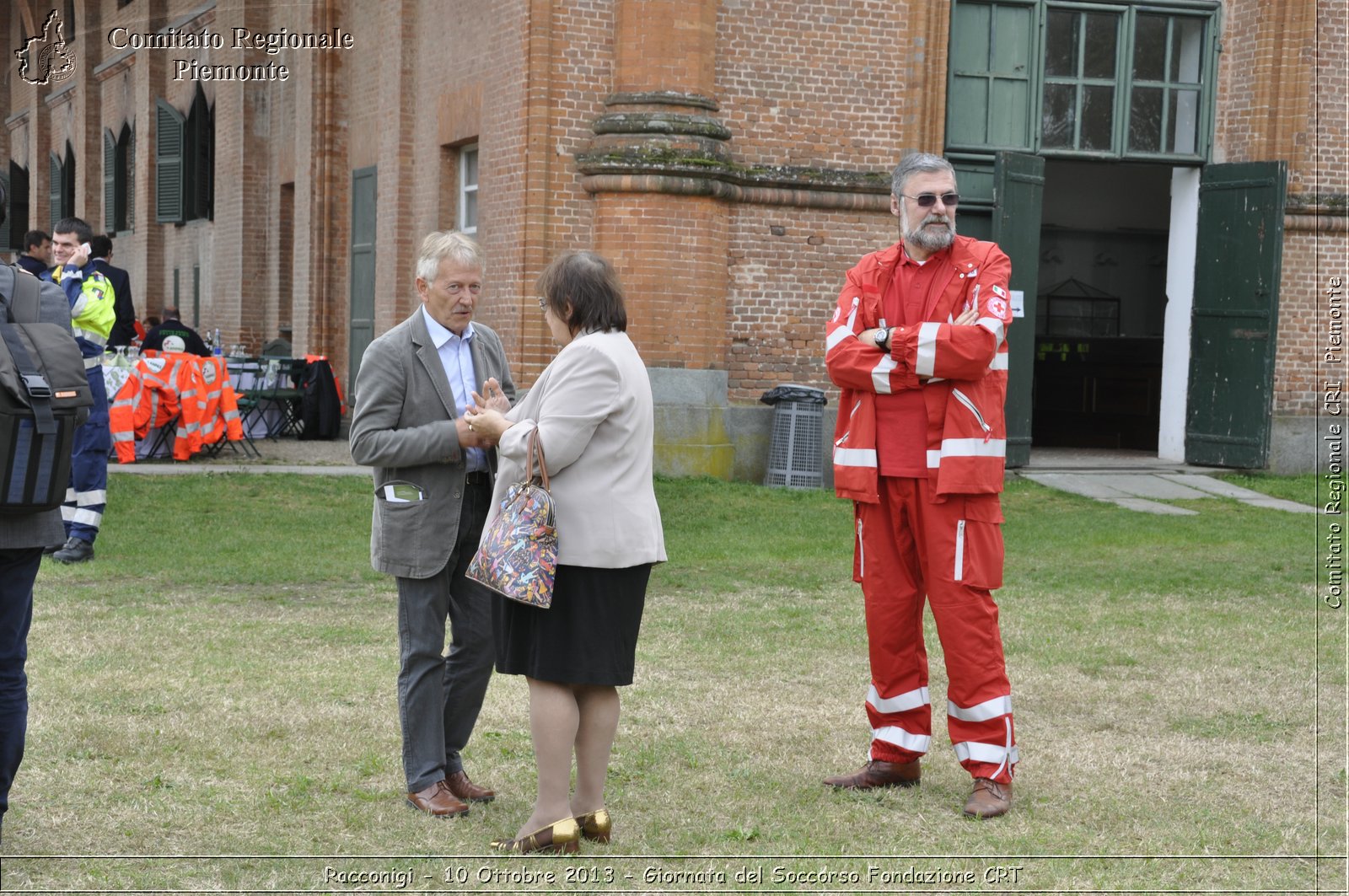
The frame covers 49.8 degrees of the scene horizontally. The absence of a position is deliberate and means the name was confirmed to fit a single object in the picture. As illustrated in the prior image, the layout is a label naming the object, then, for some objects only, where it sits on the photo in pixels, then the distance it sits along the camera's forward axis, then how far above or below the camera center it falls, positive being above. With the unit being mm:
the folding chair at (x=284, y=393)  18372 -973
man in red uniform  4953 -456
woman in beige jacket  4293 -590
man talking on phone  9273 -354
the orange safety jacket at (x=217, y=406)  15344 -986
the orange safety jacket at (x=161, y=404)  14805 -940
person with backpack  4141 -820
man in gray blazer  4746 -545
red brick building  14086 +1812
